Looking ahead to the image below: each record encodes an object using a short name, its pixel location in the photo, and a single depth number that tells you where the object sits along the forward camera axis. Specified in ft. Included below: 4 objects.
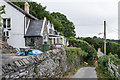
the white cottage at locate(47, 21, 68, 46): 69.73
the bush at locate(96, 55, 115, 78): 35.03
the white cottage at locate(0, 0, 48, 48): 48.93
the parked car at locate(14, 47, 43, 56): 26.80
